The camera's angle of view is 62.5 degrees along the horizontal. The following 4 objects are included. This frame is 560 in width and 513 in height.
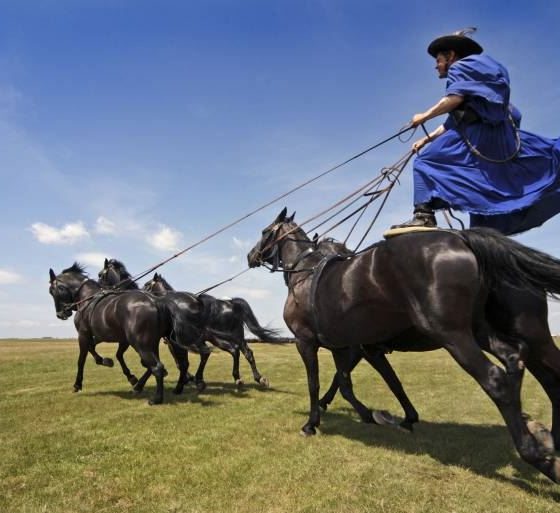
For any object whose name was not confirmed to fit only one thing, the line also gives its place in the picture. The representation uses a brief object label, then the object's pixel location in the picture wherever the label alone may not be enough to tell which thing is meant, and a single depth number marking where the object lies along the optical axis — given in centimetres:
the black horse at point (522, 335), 459
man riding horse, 443
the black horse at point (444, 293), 398
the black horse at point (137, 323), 929
